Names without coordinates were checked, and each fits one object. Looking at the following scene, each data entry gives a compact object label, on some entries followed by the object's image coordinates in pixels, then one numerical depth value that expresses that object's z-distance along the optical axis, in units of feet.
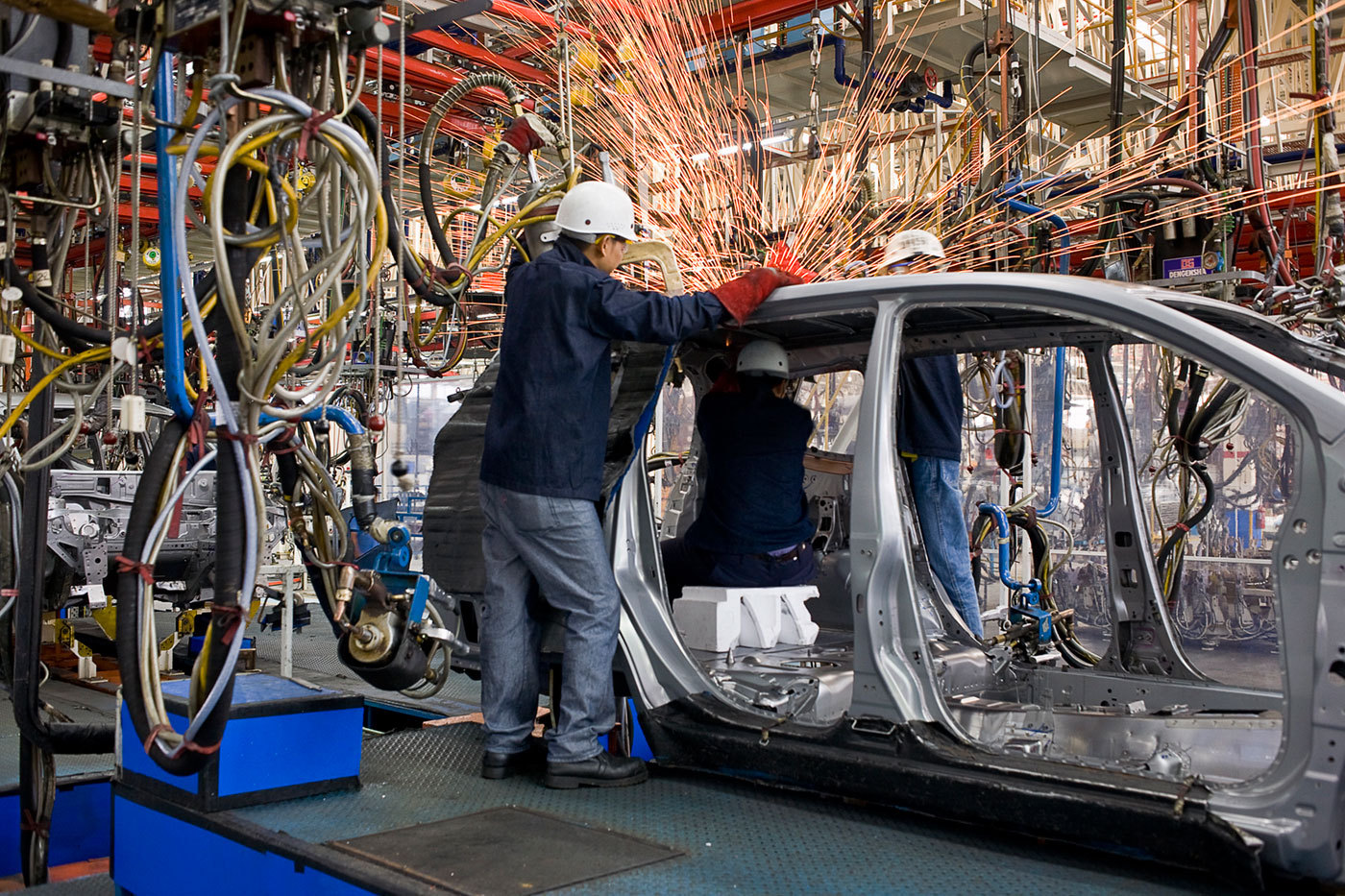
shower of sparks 20.22
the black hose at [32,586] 13.51
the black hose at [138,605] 9.43
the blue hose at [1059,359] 19.44
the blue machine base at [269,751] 11.34
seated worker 13.94
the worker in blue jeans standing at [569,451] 11.73
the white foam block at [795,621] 14.10
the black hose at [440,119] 14.58
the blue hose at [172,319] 9.36
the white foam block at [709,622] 13.43
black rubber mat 9.25
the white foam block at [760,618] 13.74
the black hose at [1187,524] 19.34
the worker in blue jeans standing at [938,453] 16.14
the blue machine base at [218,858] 9.70
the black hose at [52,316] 12.25
